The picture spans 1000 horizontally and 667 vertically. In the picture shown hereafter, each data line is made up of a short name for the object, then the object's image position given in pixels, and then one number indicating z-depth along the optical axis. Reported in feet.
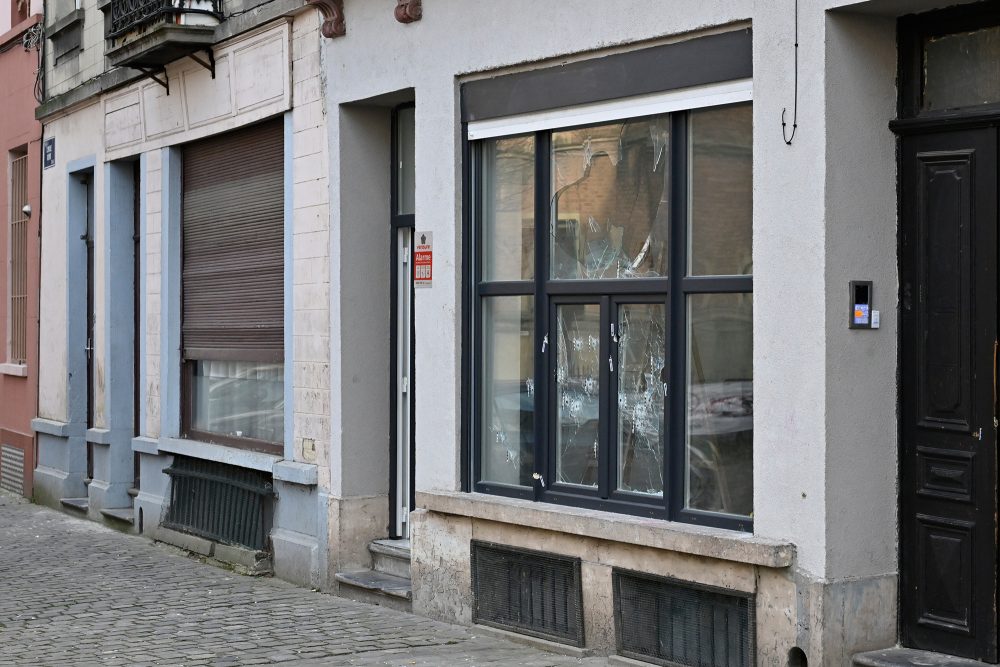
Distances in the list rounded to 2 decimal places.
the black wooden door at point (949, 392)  22.63
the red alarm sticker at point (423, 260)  31.68
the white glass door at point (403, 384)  35.45
